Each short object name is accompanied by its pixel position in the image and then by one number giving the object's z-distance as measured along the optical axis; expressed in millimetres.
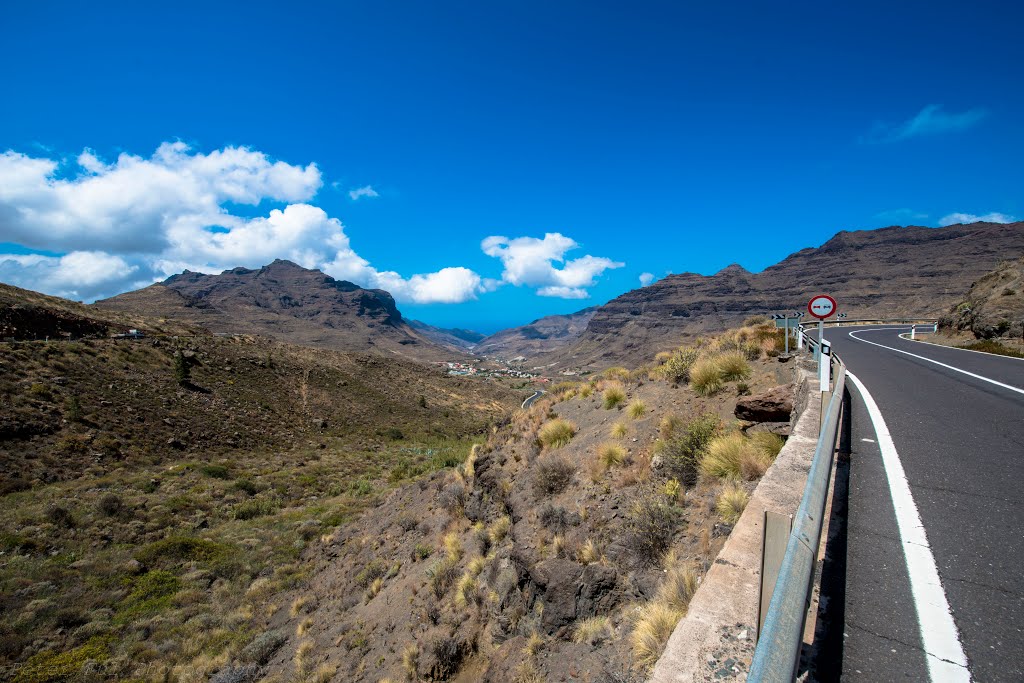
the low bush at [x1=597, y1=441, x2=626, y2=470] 8883
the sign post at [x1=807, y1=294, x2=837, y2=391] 10191
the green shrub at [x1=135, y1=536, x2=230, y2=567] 15555
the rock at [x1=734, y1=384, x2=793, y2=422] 7918
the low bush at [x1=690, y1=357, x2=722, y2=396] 11273
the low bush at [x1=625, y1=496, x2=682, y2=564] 5645
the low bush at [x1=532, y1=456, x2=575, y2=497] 9492
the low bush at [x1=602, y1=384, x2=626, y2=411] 14078
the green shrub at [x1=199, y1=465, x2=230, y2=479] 24578
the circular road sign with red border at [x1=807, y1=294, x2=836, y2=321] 10227
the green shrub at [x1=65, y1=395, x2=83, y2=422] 25531
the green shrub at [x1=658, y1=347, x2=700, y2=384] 13344
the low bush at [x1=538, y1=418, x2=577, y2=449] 12758
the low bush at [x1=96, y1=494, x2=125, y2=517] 18141
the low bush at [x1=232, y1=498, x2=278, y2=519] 20422
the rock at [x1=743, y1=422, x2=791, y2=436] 7155
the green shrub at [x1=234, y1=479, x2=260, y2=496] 23094
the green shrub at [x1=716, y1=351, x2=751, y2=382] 11523
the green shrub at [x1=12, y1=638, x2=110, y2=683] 9891
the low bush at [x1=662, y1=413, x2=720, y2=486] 7156
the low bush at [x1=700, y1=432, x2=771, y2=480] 6051
